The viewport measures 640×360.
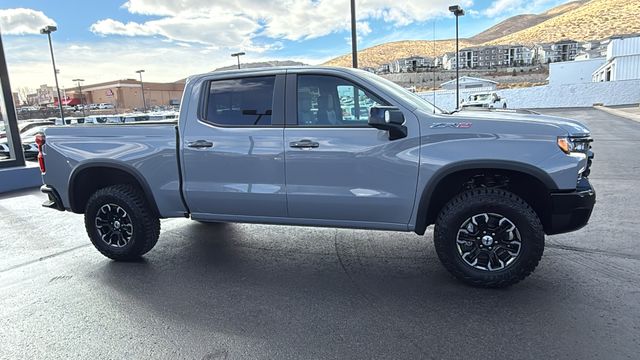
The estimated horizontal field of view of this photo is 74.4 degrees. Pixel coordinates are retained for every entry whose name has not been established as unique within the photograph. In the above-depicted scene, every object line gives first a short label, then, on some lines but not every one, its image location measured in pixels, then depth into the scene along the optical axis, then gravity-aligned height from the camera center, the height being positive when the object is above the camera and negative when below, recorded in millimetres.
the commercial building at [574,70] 60938 +2320
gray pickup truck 3488 -595
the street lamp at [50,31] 27656 +5723
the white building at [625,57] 42344 +2644
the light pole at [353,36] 9945 +1516
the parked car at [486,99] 29725 -509
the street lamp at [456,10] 25000 +4893
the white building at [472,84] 49188 +997
